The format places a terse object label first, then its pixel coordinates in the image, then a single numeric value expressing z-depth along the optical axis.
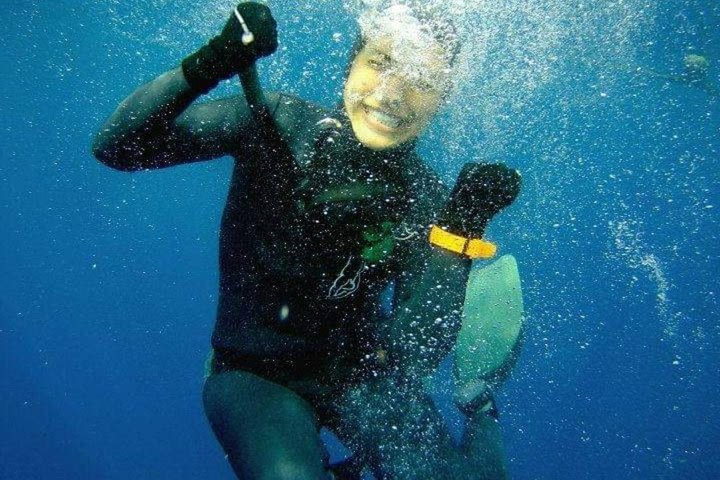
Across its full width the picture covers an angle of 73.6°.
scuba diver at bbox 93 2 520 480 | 2.02
